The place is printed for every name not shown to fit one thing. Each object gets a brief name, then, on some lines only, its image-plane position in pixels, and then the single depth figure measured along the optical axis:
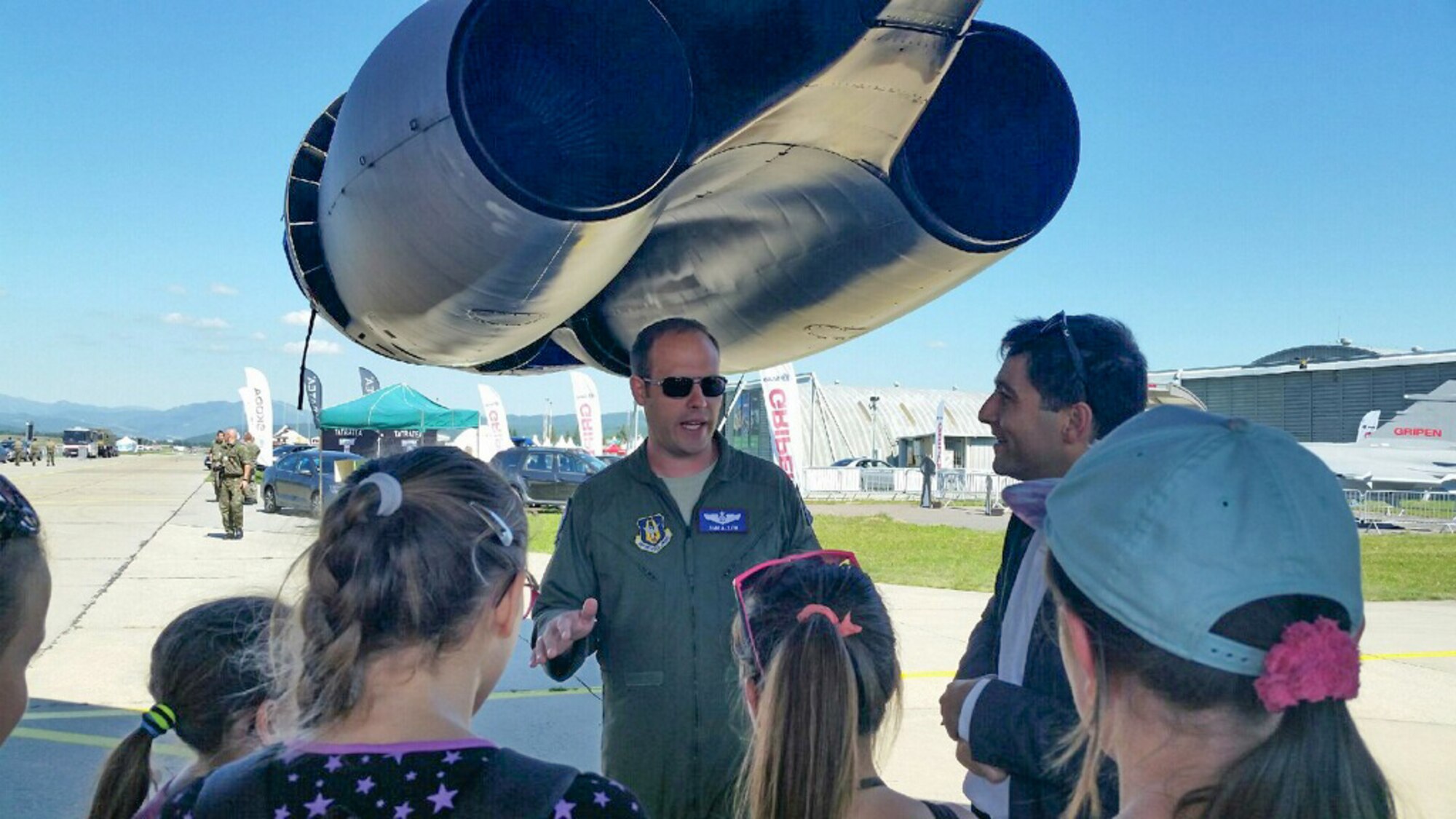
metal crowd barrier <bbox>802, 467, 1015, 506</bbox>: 30.20
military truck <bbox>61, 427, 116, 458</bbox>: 77.88
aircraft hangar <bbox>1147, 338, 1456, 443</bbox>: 34.22
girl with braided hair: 1.19
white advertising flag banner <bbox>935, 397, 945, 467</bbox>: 27.81
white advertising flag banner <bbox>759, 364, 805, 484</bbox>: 17.86
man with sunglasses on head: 1.84
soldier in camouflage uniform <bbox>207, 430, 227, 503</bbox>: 15.94
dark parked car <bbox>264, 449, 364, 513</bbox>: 21.25
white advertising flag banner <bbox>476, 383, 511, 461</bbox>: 28.39
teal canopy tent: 14.82
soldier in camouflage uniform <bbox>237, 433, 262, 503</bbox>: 16.09
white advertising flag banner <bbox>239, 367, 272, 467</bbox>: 31.52
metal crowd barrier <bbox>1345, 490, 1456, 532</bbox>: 20.86
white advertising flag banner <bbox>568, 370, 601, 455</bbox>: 27.73
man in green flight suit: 2.69
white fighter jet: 22.95
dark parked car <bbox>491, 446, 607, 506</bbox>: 21.05
